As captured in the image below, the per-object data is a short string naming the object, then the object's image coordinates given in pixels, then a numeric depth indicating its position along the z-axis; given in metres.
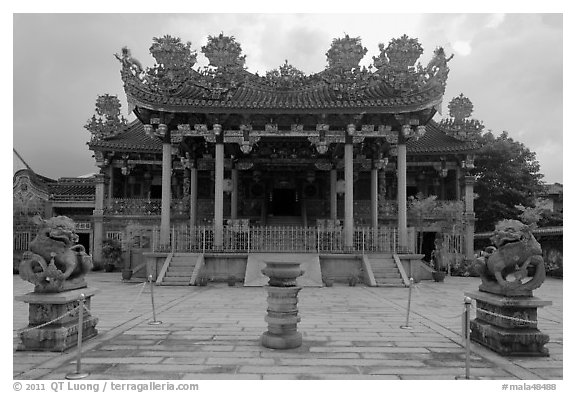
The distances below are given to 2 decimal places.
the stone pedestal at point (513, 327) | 6.01
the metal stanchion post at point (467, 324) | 5.10
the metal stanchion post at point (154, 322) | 8.20
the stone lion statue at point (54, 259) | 6.49
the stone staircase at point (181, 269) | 14.89
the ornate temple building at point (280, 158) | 16.27
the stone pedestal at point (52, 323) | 6.14
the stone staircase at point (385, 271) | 14.88
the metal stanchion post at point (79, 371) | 5.01
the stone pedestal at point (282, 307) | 6.33
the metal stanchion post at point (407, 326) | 7.98
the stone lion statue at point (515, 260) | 6.23
